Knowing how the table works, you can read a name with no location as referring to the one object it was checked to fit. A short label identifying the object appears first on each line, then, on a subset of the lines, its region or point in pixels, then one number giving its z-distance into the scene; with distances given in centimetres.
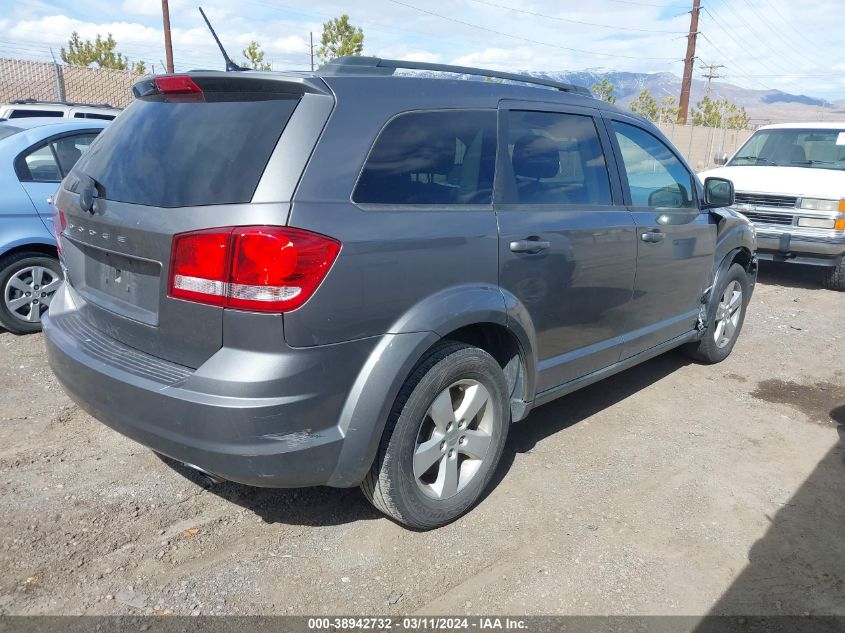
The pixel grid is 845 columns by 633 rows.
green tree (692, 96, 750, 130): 4094
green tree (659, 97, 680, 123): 3525
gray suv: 235
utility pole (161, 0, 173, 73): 2675
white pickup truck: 805
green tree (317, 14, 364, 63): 2817
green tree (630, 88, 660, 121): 3466
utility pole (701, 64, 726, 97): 5259
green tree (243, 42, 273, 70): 3155
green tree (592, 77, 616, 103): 3377
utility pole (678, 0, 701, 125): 2745
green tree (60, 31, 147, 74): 3256
